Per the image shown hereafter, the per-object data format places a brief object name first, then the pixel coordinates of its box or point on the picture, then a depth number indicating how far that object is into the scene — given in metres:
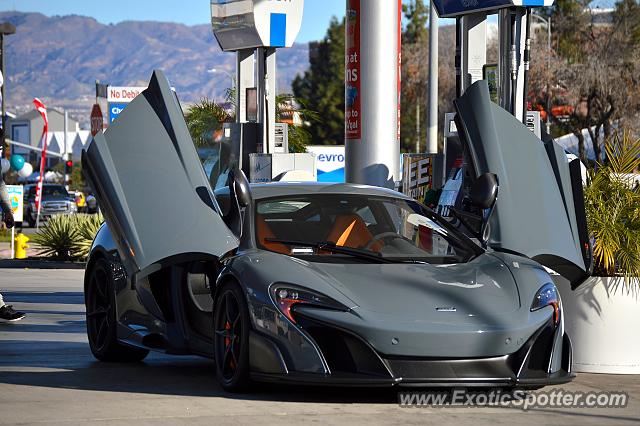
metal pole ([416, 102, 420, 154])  86.72
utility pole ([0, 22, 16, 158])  36.53
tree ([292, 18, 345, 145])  102.69
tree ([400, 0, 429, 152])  78.44
